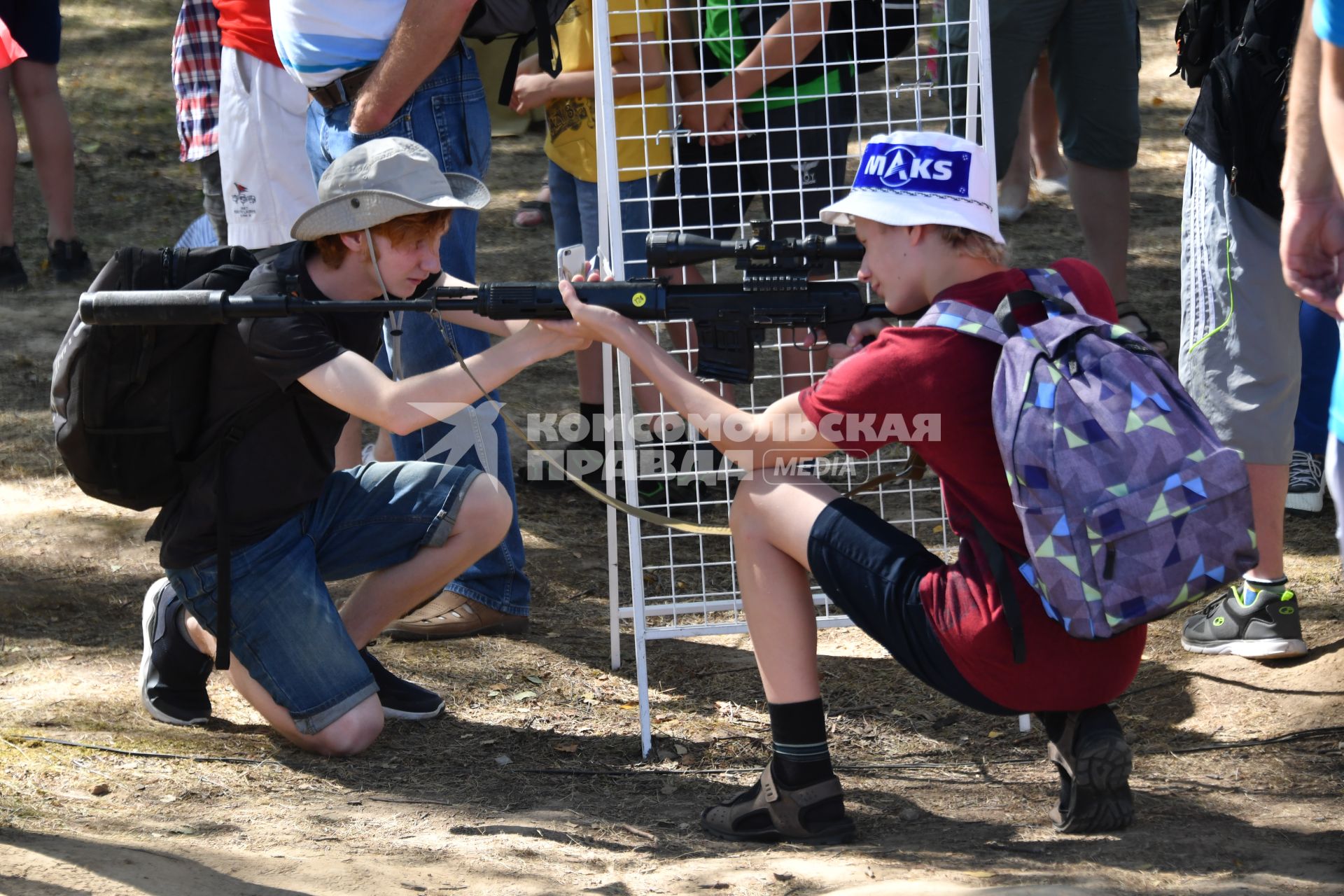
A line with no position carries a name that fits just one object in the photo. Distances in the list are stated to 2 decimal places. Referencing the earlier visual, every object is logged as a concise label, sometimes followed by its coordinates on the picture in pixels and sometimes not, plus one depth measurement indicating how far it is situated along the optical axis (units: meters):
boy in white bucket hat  5.29
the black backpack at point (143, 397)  6.35
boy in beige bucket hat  6.21
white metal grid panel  6.79
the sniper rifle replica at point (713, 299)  5.86
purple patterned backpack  4.96
